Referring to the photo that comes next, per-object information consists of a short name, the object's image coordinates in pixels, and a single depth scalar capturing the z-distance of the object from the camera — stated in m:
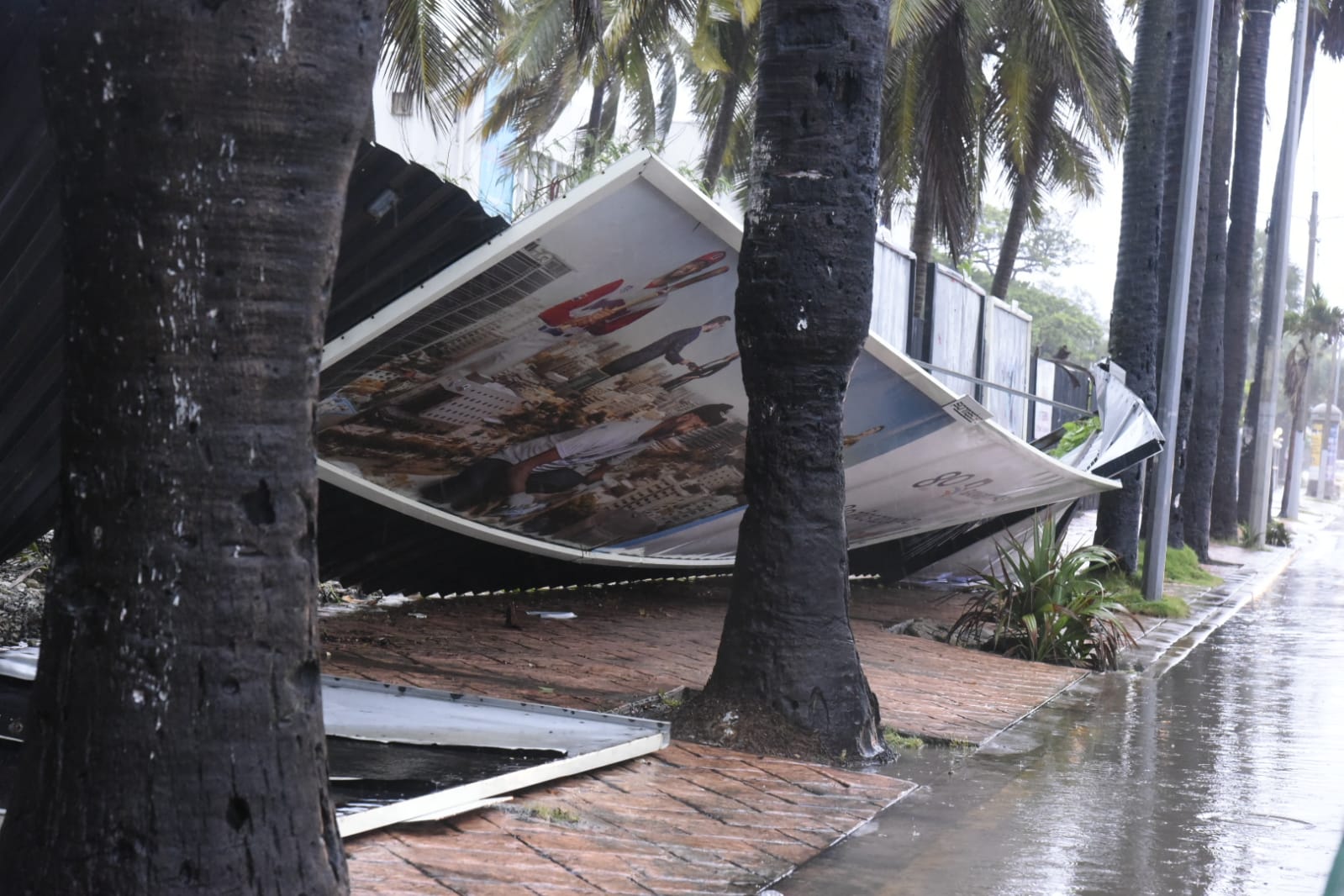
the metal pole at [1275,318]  24.64
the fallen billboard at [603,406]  7.64
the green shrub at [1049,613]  10.23
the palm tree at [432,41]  14.52
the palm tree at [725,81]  22.67
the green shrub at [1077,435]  11.86
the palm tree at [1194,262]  17.03
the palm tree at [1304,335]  45.06
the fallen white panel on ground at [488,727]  5.69
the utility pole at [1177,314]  13.84
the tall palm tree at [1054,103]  20.00
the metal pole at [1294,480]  43.09
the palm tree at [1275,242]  26.12
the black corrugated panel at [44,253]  5.80
